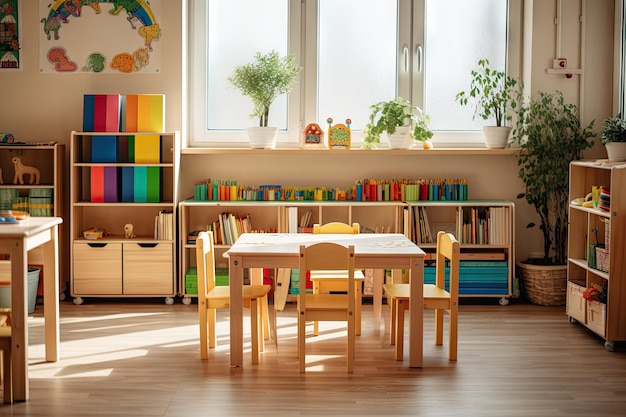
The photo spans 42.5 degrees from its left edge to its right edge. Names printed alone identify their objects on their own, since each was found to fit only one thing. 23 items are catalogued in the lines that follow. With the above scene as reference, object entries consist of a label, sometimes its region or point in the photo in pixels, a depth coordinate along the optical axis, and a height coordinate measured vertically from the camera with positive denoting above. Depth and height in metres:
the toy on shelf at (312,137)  6.59 +0.18
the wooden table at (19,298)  3.86 -0.68
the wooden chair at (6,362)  3.87 -1.00
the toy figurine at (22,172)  6.32 -0.12
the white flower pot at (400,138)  6.52 +0.17
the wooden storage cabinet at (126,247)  6.30 -0.70
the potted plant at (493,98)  6.55 +0.52
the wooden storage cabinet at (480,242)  6.36 -0.66
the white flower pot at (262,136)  6.54 +0.18
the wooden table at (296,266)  4.48 -0.60
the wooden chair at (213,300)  4.58 -0.82
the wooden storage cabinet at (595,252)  4.95 -0.61
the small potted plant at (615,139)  5.51 +0.15
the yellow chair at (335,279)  5.28 -0.78
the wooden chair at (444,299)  4.65 -0.81
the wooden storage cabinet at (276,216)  6.67 -0.48
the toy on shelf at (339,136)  6.59 +0.19
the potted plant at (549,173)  6.37 -0.10
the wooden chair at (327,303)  4.33 -0.78
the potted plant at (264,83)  6.48 +0.61
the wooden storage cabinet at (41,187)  6.31 -0.23
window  6.79 +0.89
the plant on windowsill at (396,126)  6.49 +0.27
